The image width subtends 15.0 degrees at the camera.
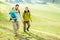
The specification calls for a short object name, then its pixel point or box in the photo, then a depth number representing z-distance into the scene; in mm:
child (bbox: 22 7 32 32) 14736
